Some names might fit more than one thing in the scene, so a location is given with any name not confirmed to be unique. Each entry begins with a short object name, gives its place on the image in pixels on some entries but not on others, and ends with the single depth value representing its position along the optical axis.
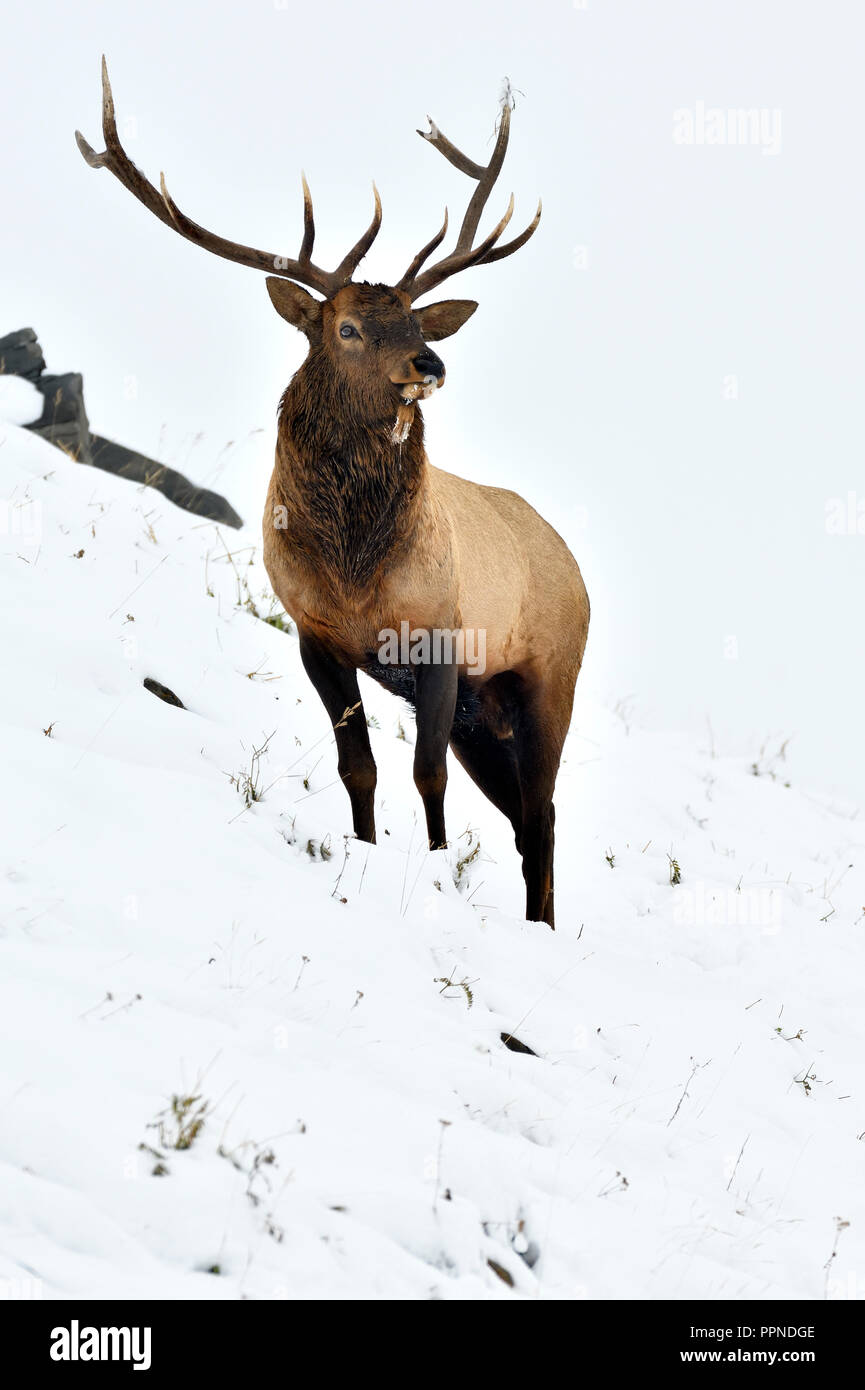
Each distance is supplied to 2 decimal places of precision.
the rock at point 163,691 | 9.62
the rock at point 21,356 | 20.55
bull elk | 9.29
